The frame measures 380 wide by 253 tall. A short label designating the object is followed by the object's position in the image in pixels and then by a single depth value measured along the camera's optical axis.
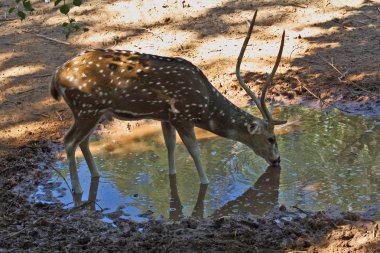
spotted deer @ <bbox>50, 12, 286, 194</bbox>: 14.64
